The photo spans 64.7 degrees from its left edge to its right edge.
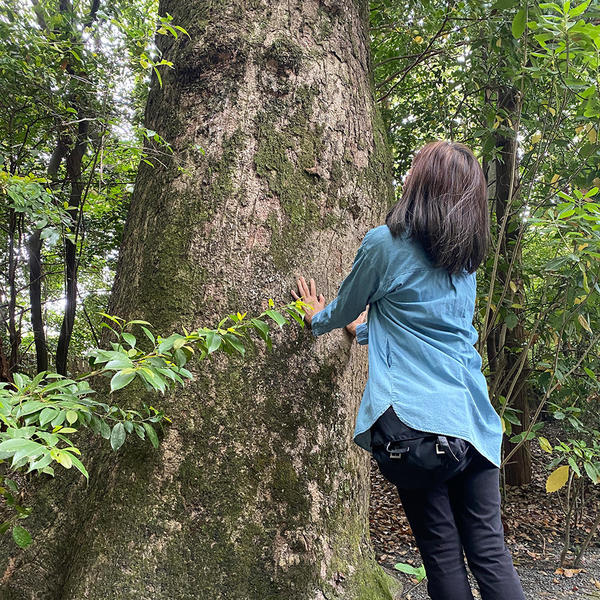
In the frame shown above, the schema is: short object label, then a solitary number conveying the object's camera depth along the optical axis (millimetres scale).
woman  1425
